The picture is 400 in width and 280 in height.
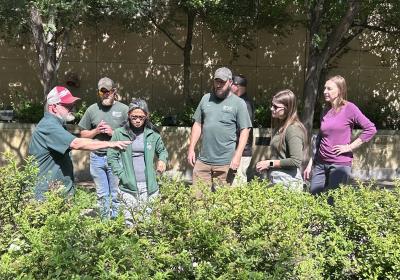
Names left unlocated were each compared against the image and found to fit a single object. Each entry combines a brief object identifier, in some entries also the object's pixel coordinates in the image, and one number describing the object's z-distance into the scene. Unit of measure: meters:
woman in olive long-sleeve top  4.69
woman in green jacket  4.73
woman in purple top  4.99
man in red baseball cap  4.27
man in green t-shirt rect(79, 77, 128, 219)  5.86
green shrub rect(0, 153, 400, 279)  2.65
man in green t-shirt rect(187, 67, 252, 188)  5.42
